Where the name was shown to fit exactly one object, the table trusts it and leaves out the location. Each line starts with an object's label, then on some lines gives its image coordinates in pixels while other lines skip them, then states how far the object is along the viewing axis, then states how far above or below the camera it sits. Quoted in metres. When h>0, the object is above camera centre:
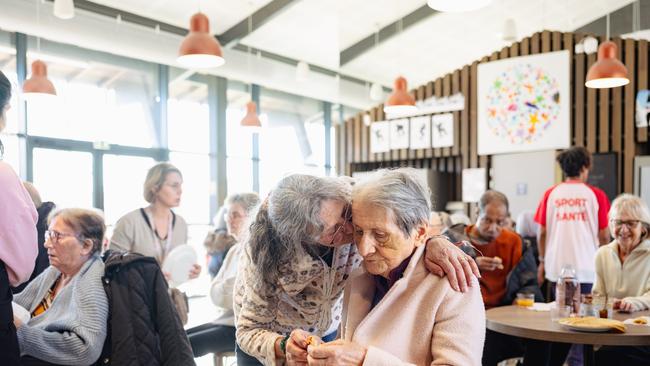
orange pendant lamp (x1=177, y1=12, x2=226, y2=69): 4.66 +1.01
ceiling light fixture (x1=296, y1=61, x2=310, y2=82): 9.41 +1.59
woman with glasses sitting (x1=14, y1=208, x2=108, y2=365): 2.34 -0.58
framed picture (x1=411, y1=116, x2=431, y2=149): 9.61 +0.59
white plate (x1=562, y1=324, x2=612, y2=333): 2.67 -0.76
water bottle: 3.08 -0.68
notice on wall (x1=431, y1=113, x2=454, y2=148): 9.33 +0.61
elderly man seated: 3.78 -0.65
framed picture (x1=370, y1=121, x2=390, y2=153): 10.23 +0.56
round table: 2.63 -0.81
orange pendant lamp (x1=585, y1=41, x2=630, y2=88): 5.38 +0.91
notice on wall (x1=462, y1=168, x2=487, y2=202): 8.86 -0.25
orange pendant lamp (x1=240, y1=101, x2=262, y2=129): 8.09 +0.69
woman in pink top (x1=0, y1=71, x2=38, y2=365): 1.80 -0.24
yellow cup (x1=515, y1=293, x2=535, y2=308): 3.54 -0.83
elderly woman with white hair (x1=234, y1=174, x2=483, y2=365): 1.80 -0.34
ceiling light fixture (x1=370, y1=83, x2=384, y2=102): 10.54 +1.38
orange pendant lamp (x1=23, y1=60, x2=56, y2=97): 5.64 +0.84
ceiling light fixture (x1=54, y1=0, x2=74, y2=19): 6.05 +1.70
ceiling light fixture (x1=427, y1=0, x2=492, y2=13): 3.29 +0.95
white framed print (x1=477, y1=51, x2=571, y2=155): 8.14 +0.94
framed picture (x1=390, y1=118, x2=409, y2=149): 9.95 +0.59
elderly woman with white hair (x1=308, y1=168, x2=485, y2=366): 1.47 -0.36
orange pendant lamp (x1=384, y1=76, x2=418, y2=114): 6.89 +0.80
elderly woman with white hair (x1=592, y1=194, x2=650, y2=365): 3.36 -0.55
